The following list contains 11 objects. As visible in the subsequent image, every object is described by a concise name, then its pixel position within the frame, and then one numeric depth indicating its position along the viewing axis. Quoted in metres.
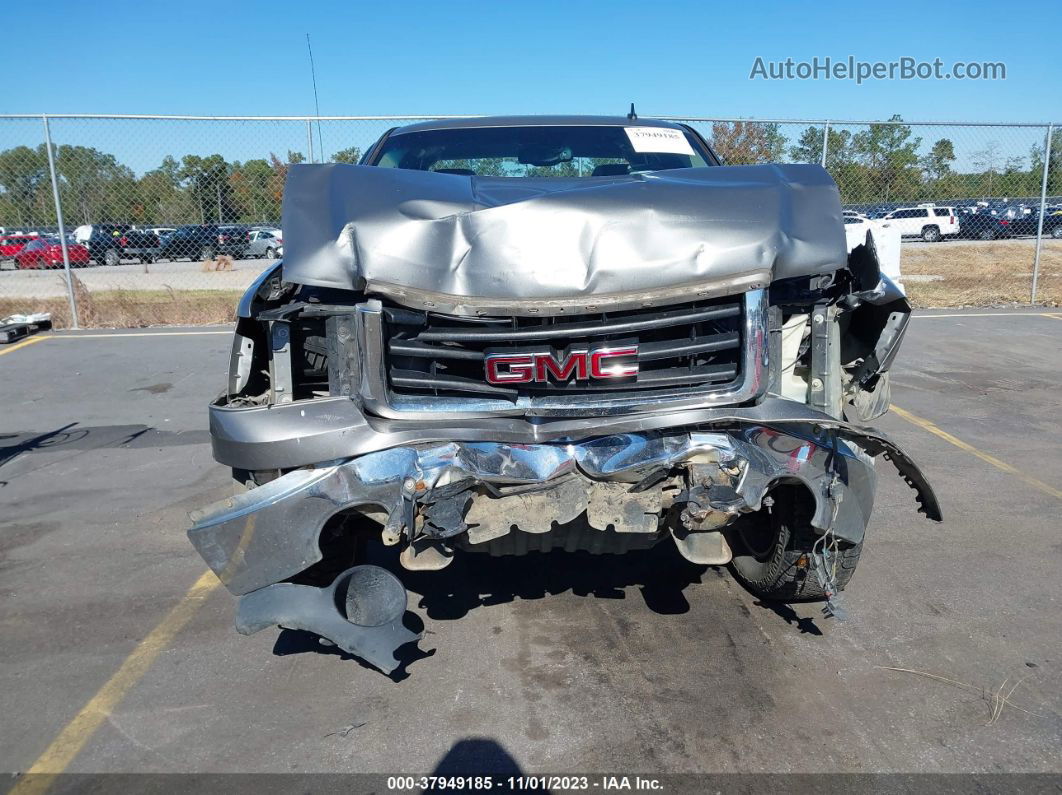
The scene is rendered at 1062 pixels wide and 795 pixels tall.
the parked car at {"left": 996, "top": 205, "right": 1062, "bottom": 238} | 19.78
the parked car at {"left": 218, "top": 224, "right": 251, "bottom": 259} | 12.86
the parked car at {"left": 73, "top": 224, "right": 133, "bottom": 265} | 12.75
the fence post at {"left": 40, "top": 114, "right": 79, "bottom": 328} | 10.83
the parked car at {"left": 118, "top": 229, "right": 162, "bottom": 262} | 13.14
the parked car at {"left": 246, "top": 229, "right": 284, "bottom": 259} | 14.12
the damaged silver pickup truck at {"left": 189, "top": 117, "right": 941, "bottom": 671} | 2.67
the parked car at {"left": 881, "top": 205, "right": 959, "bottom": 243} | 23.64
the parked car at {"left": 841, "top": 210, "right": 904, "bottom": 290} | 10.00
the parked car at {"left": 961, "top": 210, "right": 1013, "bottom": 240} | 20.80
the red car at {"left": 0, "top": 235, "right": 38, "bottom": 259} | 13.73
